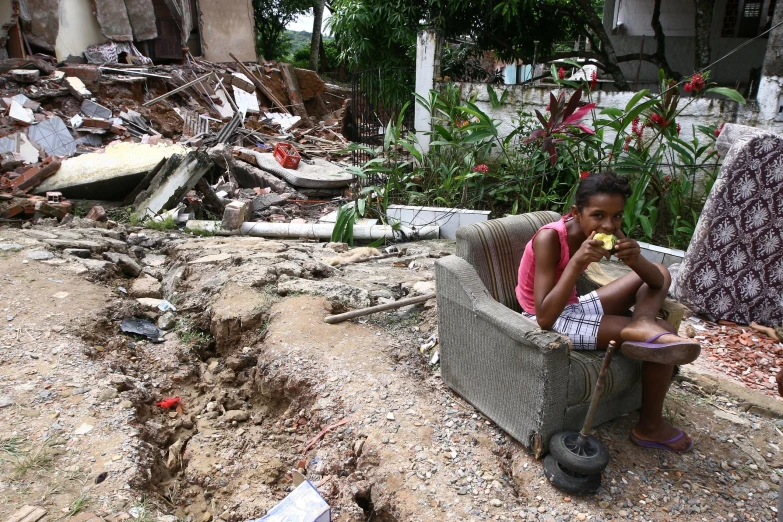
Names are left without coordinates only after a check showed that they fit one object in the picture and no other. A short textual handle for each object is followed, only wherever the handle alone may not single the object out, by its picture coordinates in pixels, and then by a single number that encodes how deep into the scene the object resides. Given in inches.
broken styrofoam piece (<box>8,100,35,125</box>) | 363.6
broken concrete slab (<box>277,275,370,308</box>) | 152.8
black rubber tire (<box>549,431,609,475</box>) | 84.1
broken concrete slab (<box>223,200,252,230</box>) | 247.1
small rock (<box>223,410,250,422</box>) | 119.3
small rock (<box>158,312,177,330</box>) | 152.6
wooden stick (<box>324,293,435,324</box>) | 138.6
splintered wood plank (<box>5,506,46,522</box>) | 78.5
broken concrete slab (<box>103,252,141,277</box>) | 190.4
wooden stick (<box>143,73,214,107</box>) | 456.2
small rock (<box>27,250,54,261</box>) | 179.2
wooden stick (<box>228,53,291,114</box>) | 538.3
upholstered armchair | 89.5
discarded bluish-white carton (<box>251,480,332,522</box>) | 82.8
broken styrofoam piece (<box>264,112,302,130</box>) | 504.1
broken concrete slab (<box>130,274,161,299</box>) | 171.3
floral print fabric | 149.1
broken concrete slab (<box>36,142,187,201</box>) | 275.0
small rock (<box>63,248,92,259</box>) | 190.9
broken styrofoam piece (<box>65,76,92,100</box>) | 423.5
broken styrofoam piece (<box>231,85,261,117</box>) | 504.4
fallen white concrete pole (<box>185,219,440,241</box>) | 247.1
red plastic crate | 366.9
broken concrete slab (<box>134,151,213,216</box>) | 263.6
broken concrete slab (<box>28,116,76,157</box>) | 360.2
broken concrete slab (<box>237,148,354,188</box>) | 341.1
